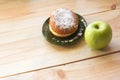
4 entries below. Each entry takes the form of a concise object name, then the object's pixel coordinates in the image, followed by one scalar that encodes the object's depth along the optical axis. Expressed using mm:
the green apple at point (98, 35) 789
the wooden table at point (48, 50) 795
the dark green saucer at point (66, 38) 864
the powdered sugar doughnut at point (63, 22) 858
